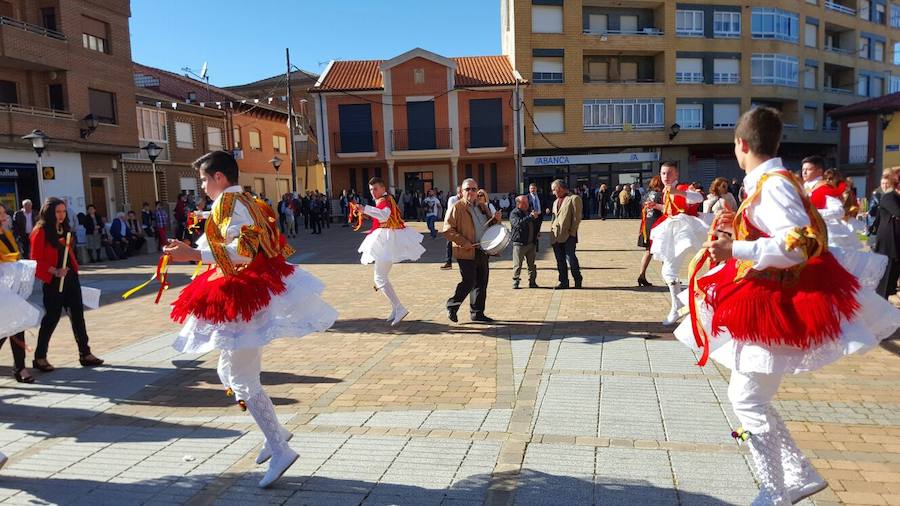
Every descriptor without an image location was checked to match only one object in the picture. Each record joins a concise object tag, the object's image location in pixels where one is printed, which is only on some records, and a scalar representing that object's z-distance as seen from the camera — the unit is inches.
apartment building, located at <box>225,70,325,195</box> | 1887.3
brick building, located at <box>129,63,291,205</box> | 1275.8
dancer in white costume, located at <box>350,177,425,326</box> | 336.5
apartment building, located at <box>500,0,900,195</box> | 1425.9
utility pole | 1255.0
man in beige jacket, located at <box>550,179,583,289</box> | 430.6
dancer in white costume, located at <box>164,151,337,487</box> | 146.4
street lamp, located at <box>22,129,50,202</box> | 666.8
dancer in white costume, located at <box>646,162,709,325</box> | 309.1
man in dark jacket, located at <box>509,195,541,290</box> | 448.8
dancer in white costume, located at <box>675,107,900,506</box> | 115.4
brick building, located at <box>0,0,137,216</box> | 849.5
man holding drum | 321.4
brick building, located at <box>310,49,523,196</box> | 1418.6
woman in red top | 261.9
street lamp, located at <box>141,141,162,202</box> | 861.8
